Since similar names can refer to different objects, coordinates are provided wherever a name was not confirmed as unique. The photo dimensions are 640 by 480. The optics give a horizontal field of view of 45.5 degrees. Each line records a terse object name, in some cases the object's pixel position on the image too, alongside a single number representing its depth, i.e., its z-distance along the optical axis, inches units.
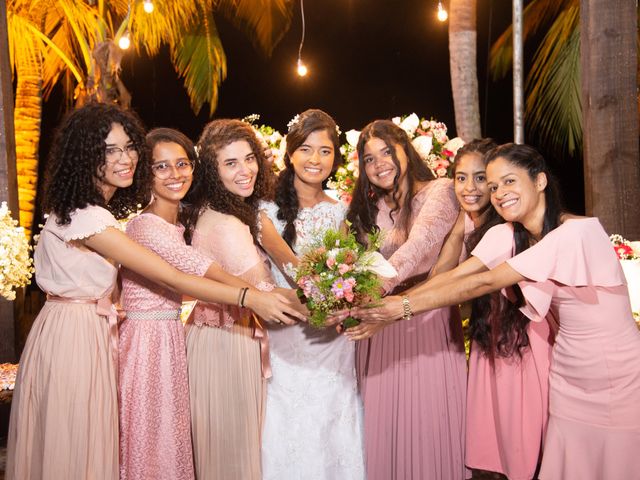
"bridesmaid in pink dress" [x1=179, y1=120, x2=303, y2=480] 154.6
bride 162.1
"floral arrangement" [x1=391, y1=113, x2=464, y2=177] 213.0
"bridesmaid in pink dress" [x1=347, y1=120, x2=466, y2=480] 171.8
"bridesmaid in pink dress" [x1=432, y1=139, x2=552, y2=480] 166.9
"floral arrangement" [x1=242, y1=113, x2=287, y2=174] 199.0
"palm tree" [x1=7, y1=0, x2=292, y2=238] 484.4
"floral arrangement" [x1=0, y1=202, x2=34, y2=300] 203.8
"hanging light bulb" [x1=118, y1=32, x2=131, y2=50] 419.4
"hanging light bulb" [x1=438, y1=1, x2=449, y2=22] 349.8
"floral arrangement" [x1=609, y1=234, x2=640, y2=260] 196.9
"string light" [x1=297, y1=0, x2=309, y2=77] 411.8
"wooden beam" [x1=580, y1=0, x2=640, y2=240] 228.1
